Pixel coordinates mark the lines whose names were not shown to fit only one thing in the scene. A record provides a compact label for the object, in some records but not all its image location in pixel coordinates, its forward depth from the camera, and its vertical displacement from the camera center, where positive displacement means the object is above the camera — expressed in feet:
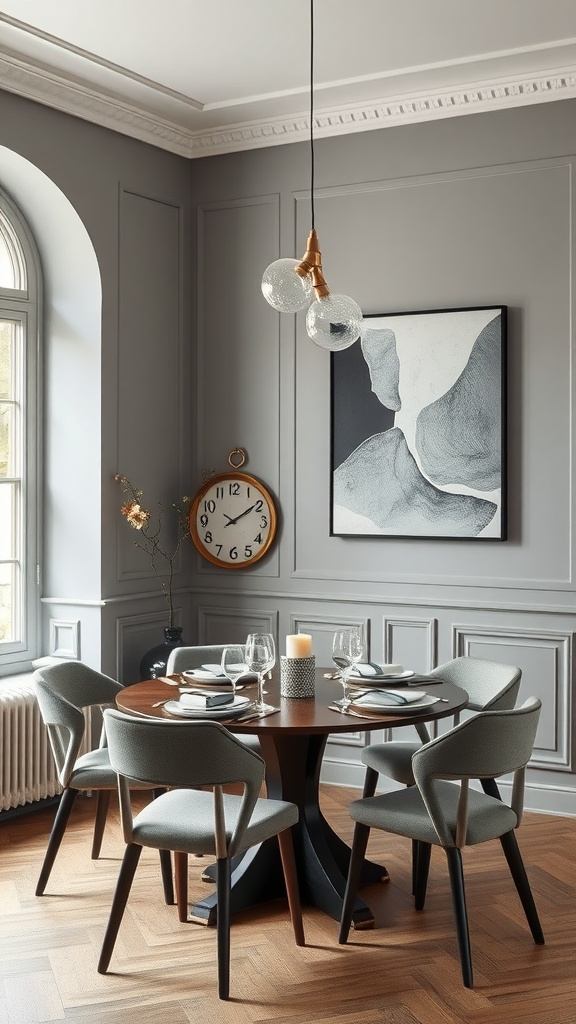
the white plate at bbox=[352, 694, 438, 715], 10.76 -2.35
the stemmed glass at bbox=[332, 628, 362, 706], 11.75 -1.86
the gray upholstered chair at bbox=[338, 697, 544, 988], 10.23 -3.41
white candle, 11.78 -1.88
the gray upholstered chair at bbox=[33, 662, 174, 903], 12.11 -3.24
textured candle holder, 11.73 -2.22
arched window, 16.40 +0.67
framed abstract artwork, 15.88 +0.83
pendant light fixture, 10.69 +1.88
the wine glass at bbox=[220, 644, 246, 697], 11.83 -2.17
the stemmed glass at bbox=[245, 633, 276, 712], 11.11 -1.85
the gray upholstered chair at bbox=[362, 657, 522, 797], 12.52 -2.66
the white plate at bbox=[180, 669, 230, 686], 12.05 -2.29
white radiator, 14.90 -3.95
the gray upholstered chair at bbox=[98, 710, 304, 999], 9.80 -2.95
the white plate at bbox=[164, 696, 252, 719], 10.52 -2.34
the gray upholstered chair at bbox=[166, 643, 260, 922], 14.25 -2.44
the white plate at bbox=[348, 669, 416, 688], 12.09 -2.31
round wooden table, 11.59 -4.04
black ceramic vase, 16.44 -2.79
